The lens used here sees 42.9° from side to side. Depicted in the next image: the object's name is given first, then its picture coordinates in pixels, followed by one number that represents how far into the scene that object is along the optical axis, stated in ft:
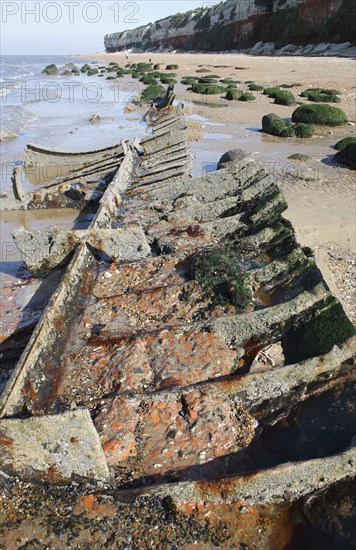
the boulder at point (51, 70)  213.89
